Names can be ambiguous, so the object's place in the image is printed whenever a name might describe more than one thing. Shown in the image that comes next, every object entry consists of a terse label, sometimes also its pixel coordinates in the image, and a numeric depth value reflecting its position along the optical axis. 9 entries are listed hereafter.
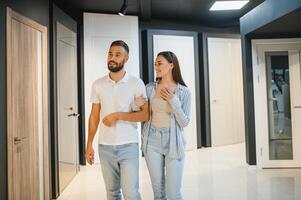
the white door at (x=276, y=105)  4.97
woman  2.38
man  2.31
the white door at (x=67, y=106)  4.15
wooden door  2.73
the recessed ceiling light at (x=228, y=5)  5.64
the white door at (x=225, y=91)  7.14
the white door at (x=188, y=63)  6.66
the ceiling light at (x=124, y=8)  4.75
